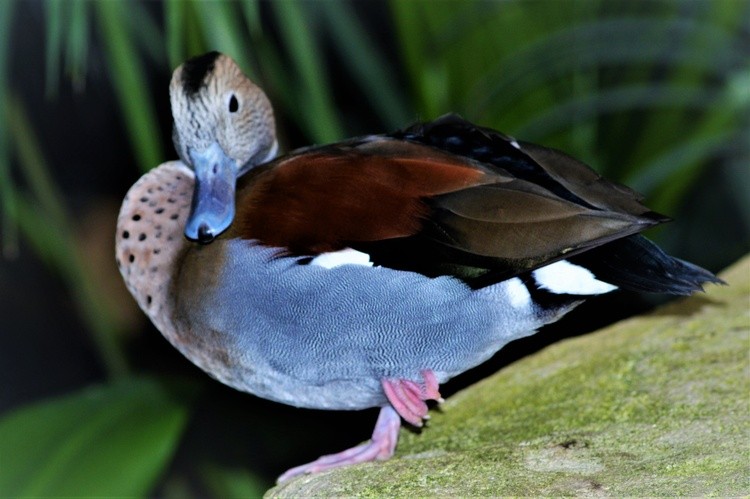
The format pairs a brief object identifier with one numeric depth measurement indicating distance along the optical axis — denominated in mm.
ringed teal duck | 3736
